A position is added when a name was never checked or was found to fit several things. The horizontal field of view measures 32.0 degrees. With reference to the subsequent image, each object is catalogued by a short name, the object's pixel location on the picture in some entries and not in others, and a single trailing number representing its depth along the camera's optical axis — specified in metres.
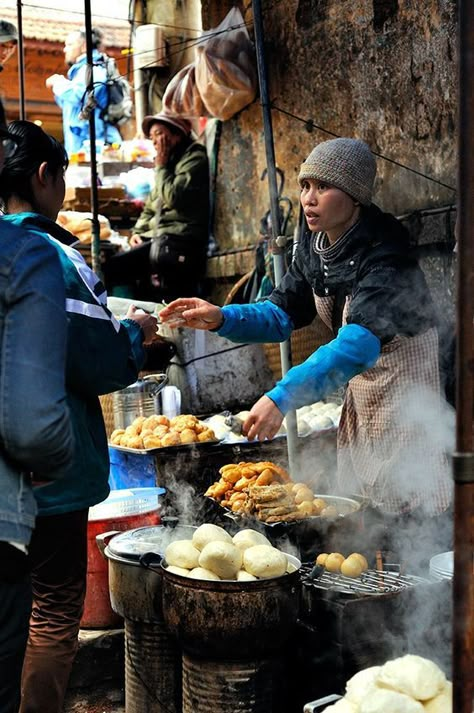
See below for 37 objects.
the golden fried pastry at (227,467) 4.86
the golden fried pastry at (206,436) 5.71
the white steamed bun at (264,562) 3.37
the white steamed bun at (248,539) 3.61
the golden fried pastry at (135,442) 5.76
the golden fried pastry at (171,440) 5.62
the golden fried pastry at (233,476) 4.72
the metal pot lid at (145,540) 3.96
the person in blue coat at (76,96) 12.24
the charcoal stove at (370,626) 3.37
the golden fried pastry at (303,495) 4.27
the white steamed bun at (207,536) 3.60
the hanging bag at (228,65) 7.82
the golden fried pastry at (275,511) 4.09
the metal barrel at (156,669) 3.86
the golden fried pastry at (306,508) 4.13
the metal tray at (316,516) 4.03
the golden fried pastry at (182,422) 5.86
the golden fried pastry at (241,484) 4.59
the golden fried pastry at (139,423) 6.16
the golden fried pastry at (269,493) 4.19
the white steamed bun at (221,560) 3.39
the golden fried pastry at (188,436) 5.63
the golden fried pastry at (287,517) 4.04
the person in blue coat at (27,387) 2.10
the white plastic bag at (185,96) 8.43
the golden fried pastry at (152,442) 5.66
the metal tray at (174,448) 5.55
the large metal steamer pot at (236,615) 3.26
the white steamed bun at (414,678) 2.54
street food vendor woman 3.68
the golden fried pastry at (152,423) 6.09
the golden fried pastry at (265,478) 4.58
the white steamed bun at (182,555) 3.52
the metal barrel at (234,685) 3.37
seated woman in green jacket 9.00
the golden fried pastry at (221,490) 4.67
